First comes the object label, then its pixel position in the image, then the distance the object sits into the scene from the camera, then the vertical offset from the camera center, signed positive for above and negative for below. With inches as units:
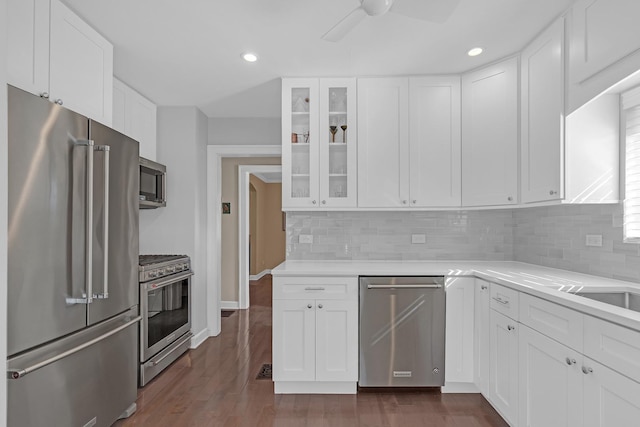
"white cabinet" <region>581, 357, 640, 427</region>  48.7 -26.3
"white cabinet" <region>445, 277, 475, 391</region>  101.6 -31.7
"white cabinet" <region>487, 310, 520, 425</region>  80.2 -35.2
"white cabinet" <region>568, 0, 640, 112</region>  65.4 +35.8
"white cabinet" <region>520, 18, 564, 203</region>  84.9 +27.1
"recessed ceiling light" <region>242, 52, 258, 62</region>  100.7 +47.9
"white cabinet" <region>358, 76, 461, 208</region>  115.3 +25.7
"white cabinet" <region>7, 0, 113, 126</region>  65.9 +34.9
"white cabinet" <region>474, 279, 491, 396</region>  94.4 -31.4
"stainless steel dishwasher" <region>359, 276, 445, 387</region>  101.4 -30.4
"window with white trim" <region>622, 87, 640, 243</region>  79.0 +12.8
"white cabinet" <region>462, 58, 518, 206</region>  102.3 +26.5
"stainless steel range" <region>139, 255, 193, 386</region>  109.2 -32.0
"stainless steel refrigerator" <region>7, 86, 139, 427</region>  57.9 -9.3
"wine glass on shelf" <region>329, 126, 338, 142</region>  118.7 +30.5
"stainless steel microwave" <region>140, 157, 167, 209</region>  121.7 +13.2
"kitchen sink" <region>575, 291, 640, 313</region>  72.4 -16.2
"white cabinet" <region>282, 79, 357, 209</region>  116.4 +25.6
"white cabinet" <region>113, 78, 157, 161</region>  118.3 +37.8
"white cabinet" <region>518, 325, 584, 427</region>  60.5 -30.8
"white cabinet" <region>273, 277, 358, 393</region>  101.8 -32.7
